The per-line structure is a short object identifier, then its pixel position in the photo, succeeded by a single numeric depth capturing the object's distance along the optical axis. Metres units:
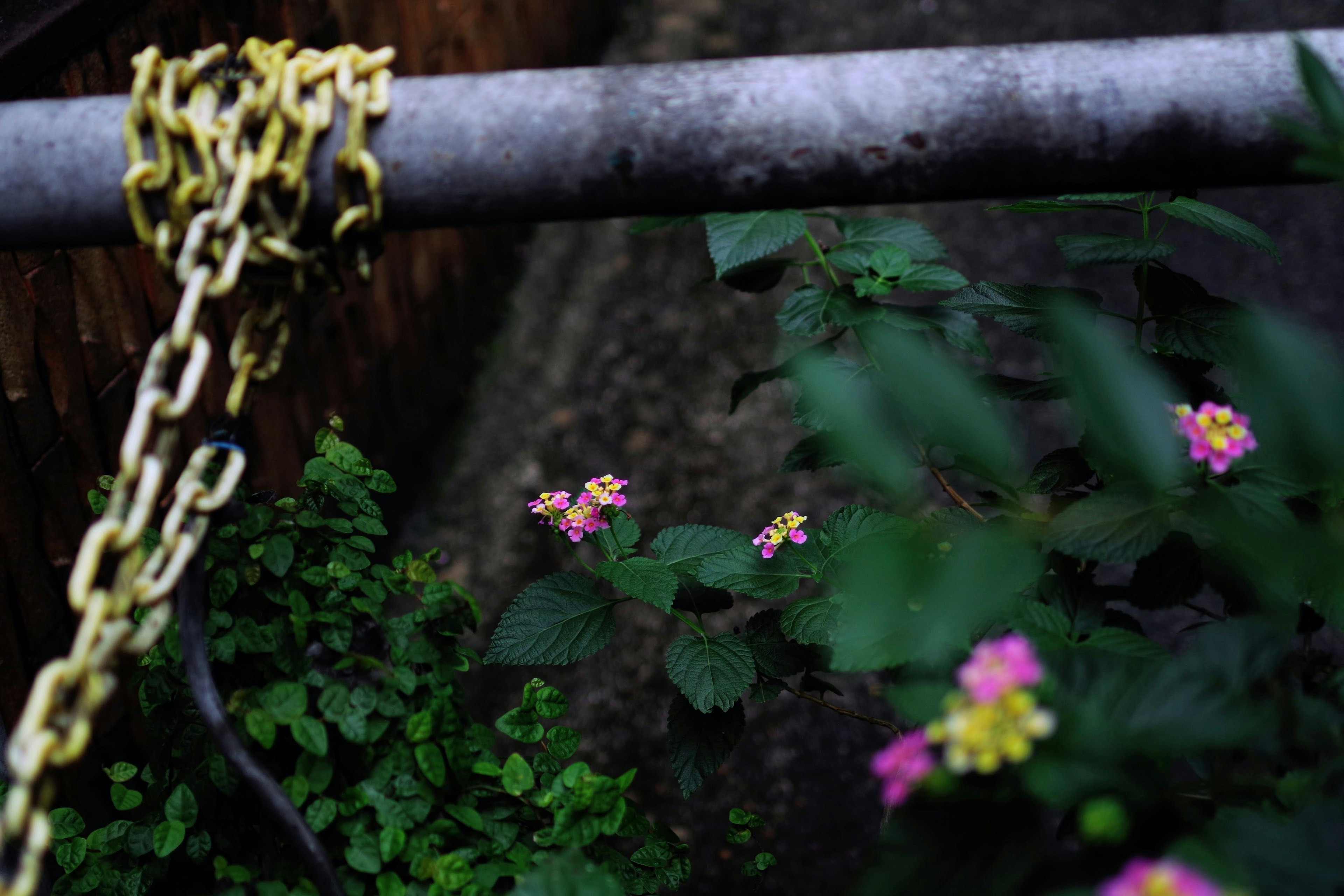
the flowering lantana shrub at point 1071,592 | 1.39
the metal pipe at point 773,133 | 1.46
